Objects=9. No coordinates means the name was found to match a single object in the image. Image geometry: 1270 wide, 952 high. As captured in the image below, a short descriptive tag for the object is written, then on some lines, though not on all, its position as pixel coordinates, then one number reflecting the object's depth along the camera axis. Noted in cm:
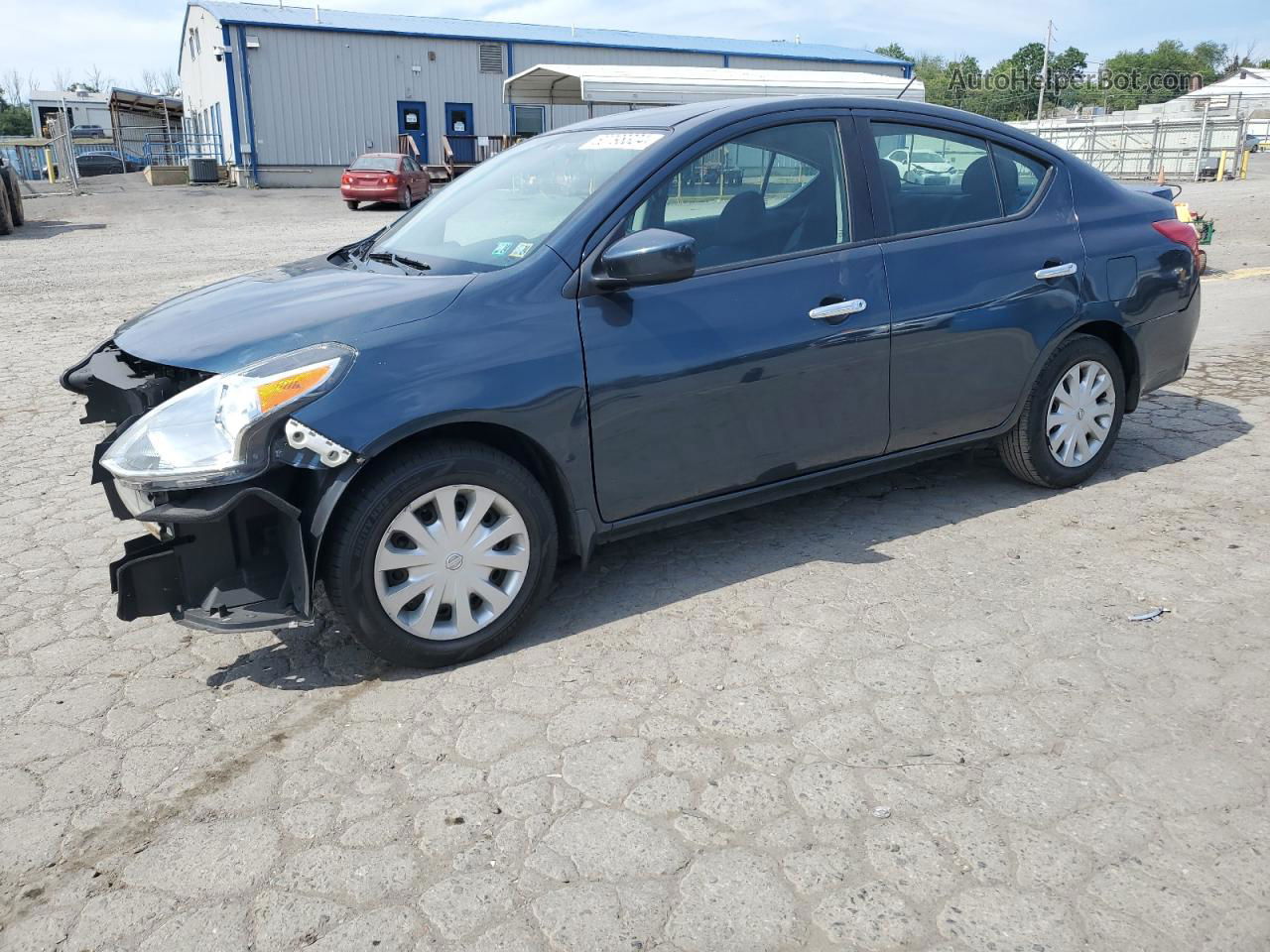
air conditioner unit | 3425
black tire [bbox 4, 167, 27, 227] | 2059
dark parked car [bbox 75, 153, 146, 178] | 4191
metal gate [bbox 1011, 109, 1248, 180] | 3103
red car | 2597
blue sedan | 311
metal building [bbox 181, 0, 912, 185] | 3378
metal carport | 2027
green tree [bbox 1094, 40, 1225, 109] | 9662
